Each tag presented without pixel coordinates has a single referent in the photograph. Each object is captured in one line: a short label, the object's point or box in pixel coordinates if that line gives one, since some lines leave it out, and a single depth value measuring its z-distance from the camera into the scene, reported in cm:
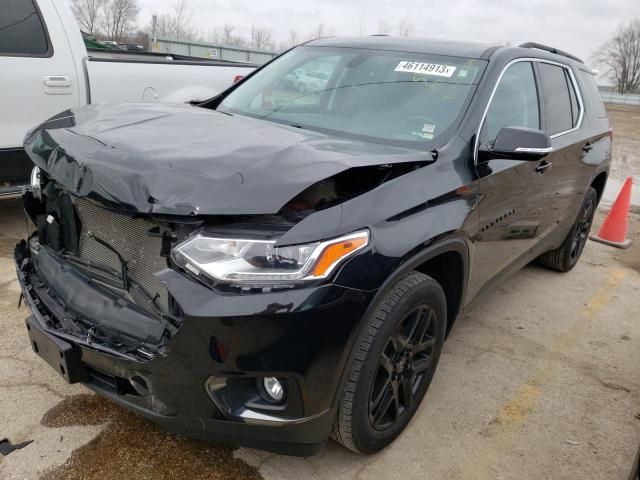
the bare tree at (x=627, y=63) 8044
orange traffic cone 617
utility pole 2333
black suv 188
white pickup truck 435
